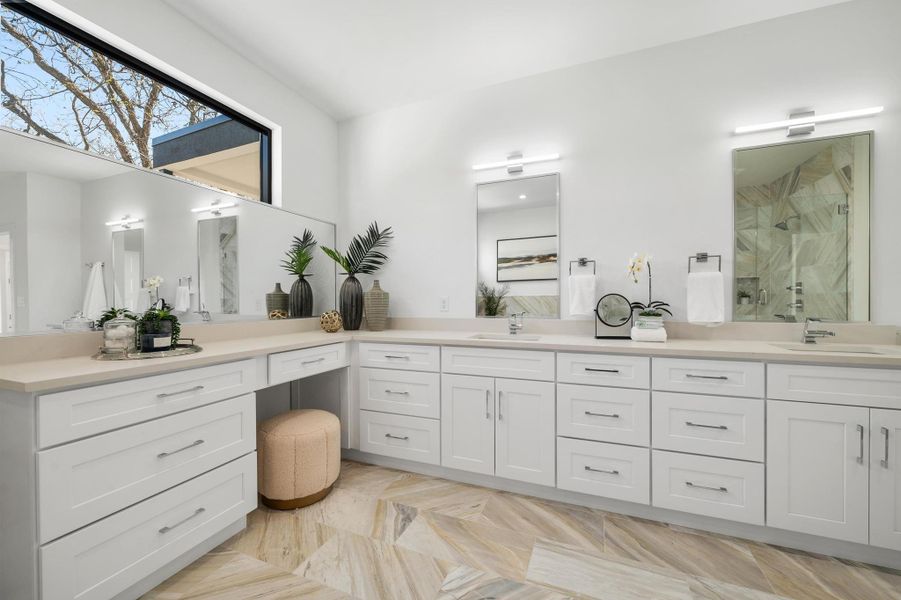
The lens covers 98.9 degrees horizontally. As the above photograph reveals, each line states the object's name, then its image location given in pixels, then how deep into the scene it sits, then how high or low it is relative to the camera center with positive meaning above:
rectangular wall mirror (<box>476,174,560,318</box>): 2.62 +0.34
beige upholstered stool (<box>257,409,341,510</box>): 1.95 -0.85
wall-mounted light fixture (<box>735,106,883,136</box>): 2.00 +0.94
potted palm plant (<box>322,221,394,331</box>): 2.92 +0.32
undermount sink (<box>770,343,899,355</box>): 1.83 -0.26
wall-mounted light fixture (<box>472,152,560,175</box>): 2.65 +0.93
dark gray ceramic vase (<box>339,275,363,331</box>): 2.86 -0.07
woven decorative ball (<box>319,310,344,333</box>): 2.75 -0.19
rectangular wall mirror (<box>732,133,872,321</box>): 2.01 +0.35
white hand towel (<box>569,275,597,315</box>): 2.42 +0.00
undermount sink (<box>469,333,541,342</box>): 2.42 -0.27
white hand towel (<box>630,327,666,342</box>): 2.13 -0.22
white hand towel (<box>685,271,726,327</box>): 2.14 -0.02
